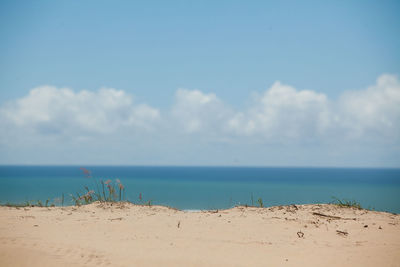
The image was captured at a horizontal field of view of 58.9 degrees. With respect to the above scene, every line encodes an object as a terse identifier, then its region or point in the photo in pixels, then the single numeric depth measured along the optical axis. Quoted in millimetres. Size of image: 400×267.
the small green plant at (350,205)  11564
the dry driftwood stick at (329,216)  9727
